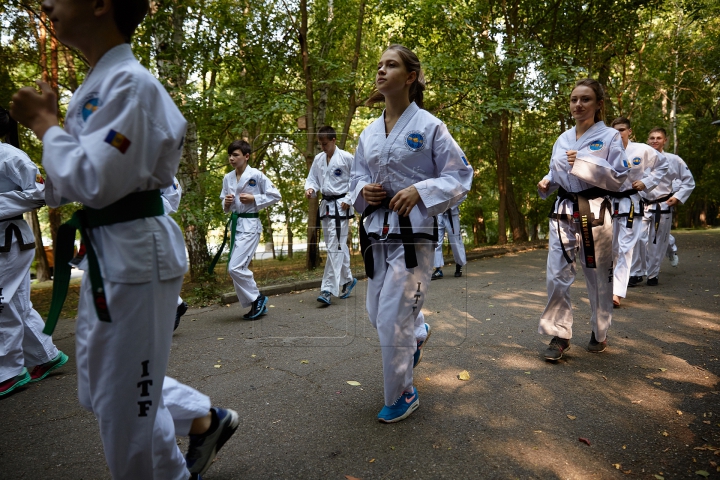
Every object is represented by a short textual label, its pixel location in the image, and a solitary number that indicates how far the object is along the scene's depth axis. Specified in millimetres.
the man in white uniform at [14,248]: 3965
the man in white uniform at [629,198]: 6312
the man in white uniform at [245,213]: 6441
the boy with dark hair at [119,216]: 1690
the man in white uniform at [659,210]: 8258
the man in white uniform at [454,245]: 9438
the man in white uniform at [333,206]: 7379
